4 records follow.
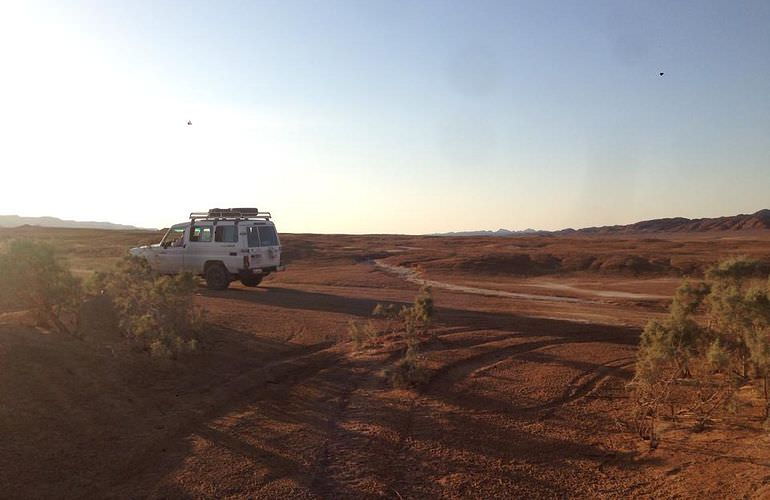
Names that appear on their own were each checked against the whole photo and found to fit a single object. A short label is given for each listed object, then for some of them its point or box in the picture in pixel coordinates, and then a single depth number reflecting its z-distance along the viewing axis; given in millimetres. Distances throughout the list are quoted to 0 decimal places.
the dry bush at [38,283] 9844
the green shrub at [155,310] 9766
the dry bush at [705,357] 7199
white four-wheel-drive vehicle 18656
